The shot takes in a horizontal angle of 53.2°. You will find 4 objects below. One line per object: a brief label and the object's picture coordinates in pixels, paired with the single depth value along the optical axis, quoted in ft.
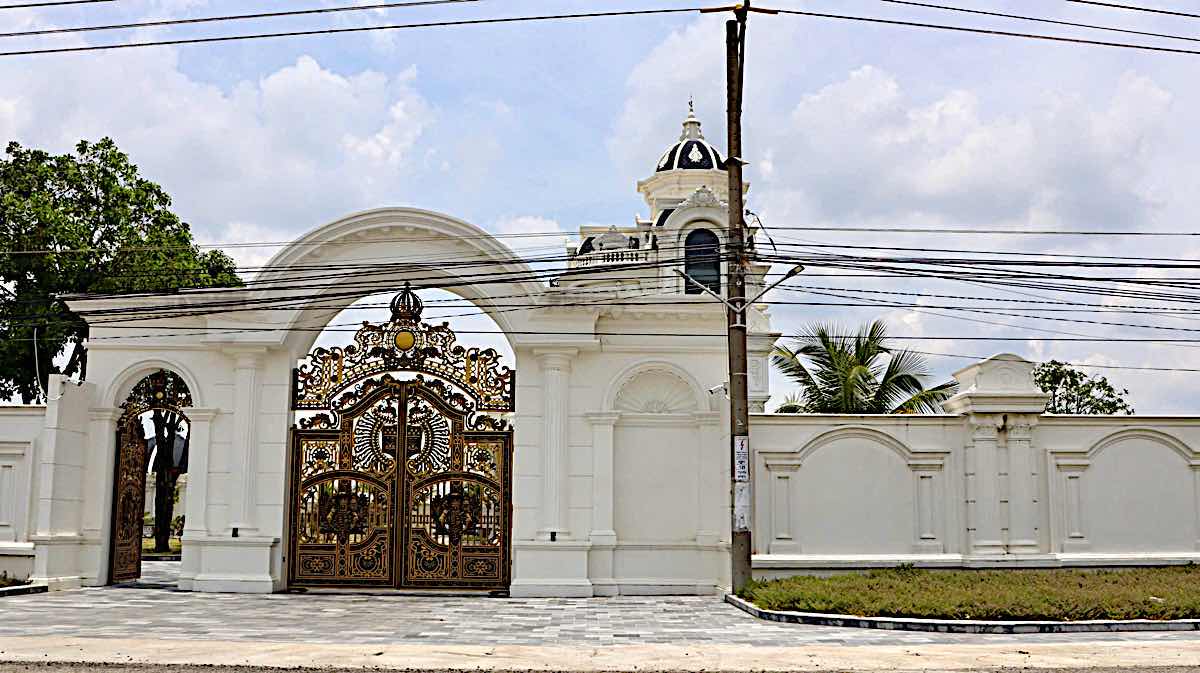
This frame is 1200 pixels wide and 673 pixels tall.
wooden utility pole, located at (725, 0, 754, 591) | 44.73
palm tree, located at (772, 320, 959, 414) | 69.92
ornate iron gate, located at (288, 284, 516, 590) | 49.96
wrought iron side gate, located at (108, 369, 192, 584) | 51.65
